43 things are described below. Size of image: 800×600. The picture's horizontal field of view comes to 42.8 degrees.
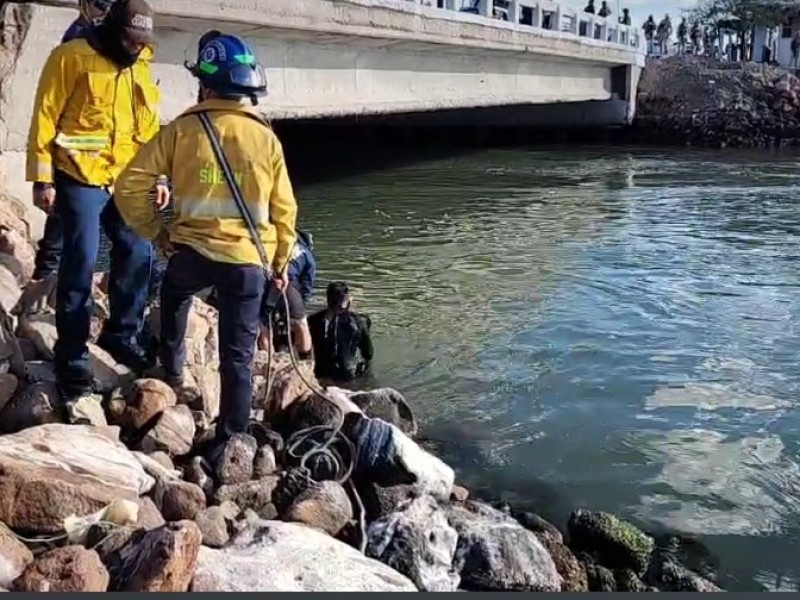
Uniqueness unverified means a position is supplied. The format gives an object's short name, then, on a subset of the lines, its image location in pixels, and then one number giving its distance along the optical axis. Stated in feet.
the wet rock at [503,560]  15.49
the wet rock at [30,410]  17.11
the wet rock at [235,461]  16.55
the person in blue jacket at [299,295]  22.58
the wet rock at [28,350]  19.65
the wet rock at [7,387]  17.49
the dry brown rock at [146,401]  17.80
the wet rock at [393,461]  17.81
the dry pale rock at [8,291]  20.86
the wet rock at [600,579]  16.17
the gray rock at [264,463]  16.97
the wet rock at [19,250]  23.93
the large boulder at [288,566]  13.02
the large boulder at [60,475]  13.67
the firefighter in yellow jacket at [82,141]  17.17
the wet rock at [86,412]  17.06
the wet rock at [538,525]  17.21
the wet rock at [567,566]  15.93
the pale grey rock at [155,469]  15.60
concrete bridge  28.48
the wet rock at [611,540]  17.01
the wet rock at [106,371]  18.81
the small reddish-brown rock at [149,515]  14.11
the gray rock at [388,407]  21.49
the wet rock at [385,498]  16.94
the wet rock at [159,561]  11.98
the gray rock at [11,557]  12.10
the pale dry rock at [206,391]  19.21
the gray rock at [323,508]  15.70
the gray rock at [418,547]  15.21
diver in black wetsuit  25.81
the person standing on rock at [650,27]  164.08
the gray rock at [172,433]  17.20
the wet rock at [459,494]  18.53
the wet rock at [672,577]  16.29
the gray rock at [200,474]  16.29
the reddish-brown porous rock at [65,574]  11.75
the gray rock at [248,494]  15.96
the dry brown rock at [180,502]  14.96
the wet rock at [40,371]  18.43
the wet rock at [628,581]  16.29
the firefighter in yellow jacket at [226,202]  15.64
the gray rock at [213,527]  14.32
